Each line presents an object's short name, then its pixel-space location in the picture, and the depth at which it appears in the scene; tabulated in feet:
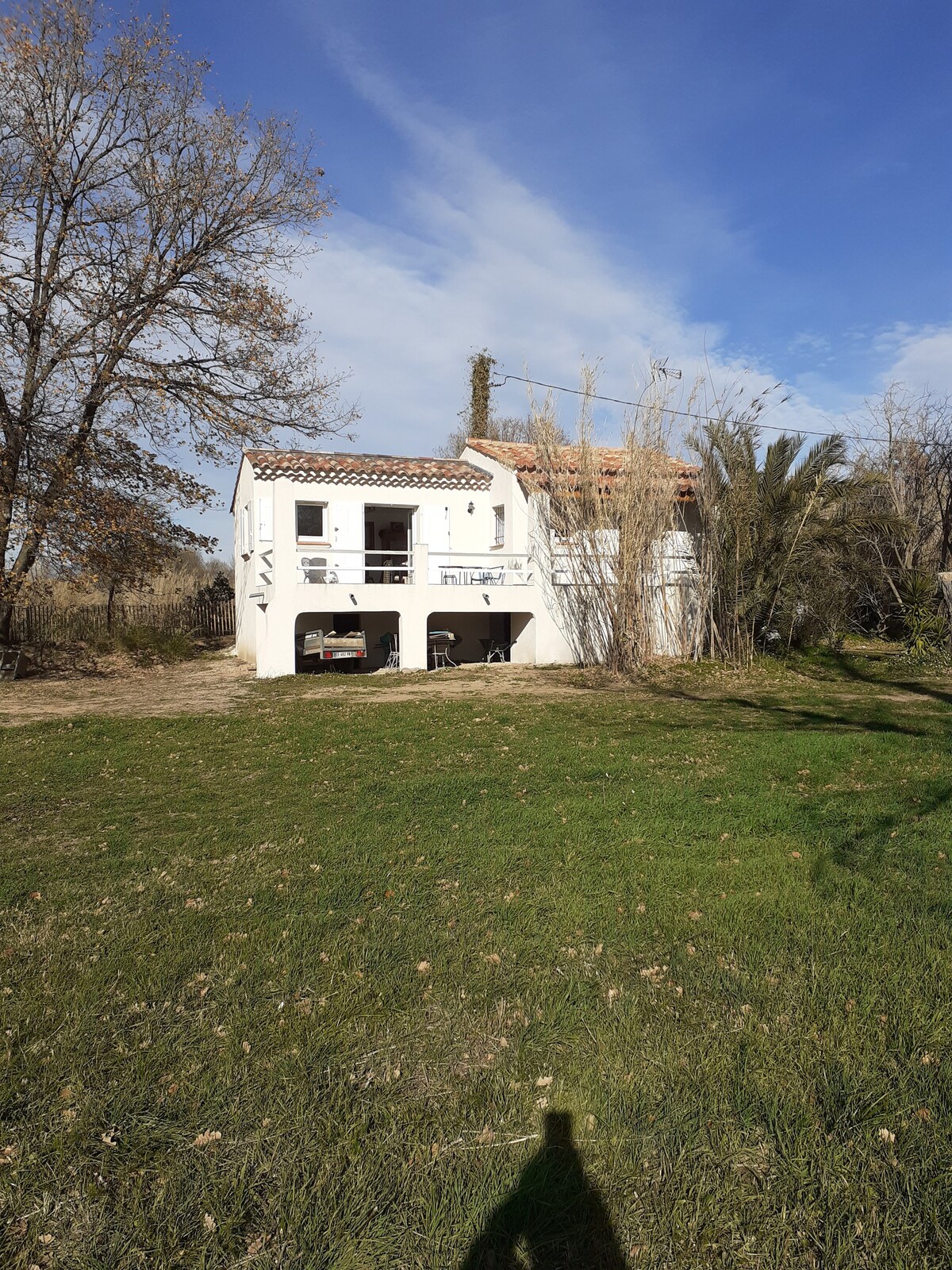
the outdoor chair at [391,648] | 55.36
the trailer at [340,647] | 52.03
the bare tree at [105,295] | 50.29
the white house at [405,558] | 51.34
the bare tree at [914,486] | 65.72
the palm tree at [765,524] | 51.16
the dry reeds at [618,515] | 47.62
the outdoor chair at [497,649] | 60.23
